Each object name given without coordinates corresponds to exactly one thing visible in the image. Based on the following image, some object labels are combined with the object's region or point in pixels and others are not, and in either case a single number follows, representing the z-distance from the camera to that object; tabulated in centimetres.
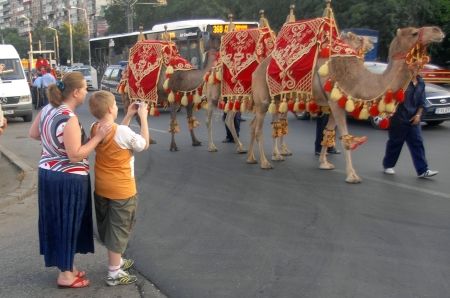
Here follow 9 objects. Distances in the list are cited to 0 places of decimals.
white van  1841
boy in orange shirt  445
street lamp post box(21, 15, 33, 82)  3044
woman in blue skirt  434
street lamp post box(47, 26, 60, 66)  8086
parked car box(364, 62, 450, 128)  1403
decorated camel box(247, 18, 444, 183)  776
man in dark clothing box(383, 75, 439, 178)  847
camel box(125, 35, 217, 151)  1157
